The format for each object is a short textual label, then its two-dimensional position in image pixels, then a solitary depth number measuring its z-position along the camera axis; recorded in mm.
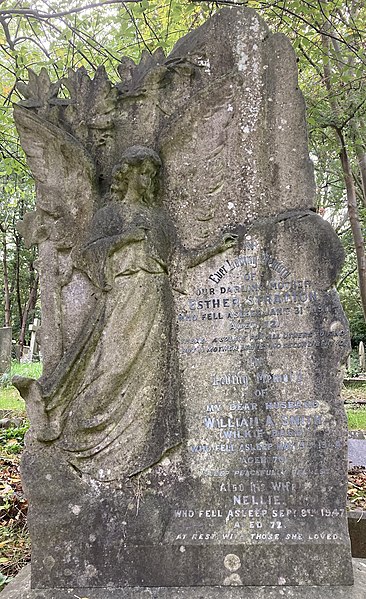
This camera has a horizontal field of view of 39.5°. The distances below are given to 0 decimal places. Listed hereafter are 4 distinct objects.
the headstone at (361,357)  19156
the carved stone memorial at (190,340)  3143
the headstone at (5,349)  14049
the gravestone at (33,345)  17859
